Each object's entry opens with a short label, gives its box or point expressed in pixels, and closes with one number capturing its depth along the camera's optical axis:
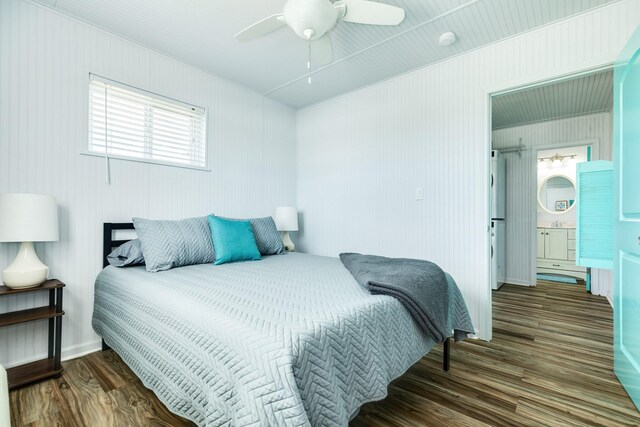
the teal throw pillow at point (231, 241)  2.41
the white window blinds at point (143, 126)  2.36
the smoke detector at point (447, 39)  2.34
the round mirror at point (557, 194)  5.54
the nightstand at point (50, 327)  1.76
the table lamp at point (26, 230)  1.76
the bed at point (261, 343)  0.91
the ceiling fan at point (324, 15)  1.60
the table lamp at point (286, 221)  3.48
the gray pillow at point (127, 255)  2.19
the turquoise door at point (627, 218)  1.55
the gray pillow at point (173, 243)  2.13
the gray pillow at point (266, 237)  2.88
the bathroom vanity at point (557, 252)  5.31
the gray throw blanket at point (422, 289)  1.52
